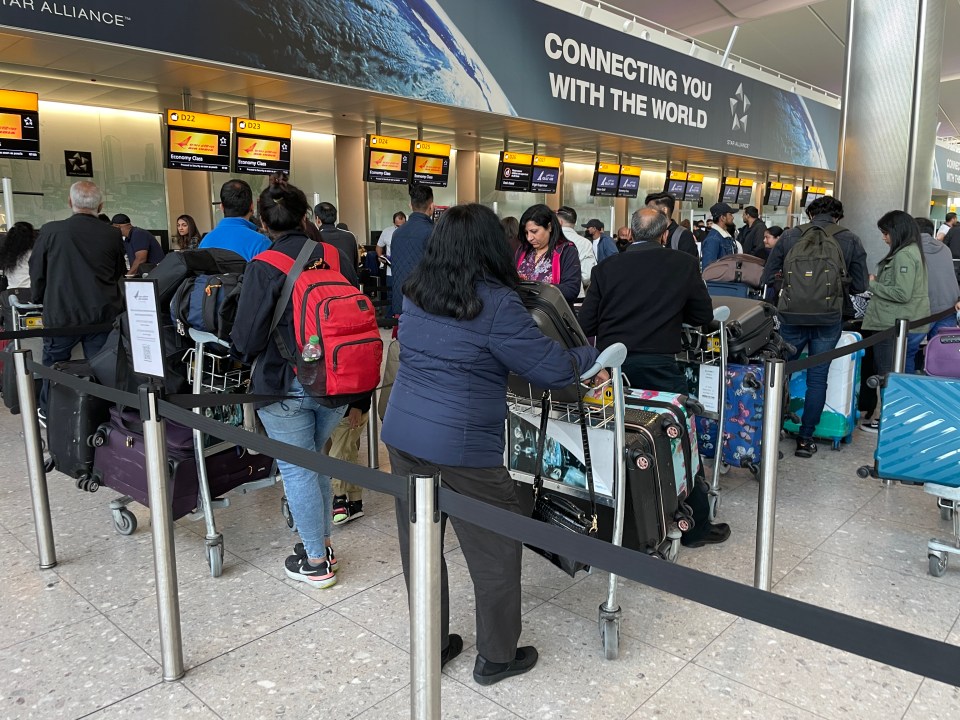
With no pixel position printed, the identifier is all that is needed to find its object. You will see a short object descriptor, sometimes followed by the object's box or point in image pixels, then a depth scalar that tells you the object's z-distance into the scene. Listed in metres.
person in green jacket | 4.68
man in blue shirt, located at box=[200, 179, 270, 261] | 3.51
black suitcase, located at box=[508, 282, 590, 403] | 2.37
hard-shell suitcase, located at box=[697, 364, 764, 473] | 3.97
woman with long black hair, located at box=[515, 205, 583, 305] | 4.30
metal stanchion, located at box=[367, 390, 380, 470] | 4.24
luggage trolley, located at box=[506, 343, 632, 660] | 2.40
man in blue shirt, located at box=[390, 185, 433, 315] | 4.91
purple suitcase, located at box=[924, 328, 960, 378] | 3.62
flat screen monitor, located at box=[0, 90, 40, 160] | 7.45
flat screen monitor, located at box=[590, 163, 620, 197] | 14.79
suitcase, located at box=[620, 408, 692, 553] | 2.57
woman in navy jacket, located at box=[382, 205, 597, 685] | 2.08
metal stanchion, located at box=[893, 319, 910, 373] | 3.73
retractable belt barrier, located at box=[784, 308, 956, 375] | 2.80
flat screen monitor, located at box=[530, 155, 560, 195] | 13.62
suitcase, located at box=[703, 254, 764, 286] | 5.75
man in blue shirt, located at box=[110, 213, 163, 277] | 7.34
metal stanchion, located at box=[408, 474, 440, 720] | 1.55
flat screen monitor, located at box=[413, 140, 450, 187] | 11.86
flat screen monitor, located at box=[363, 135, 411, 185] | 11.07
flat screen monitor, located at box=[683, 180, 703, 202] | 17.83
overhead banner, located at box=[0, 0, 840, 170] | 6.64
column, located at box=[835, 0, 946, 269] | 6.64
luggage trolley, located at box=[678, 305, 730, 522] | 3.66
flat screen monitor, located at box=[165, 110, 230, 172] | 8.74
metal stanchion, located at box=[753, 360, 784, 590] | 2.64
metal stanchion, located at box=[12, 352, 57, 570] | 2.94
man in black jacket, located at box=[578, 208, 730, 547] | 3.29
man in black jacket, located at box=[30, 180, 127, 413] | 4.43
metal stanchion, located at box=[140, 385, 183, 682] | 2.28
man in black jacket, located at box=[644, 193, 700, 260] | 5.20
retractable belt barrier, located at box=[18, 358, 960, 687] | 1.05
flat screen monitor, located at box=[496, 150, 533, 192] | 12.91
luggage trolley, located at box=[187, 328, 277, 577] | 3.03
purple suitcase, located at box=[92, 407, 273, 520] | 3.05
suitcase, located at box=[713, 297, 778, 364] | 3.95
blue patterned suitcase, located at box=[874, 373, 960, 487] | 2.91
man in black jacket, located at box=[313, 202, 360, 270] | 5.60
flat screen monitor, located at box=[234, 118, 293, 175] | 9.36
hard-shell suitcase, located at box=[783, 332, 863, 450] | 4.74
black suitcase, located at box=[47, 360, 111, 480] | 3.27
